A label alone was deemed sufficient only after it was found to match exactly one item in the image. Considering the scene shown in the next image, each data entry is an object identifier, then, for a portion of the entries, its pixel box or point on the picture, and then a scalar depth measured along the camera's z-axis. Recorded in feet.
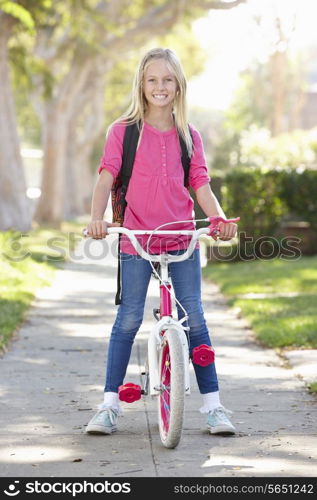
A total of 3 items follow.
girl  37.11
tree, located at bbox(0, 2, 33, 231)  147.22
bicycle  34.55
